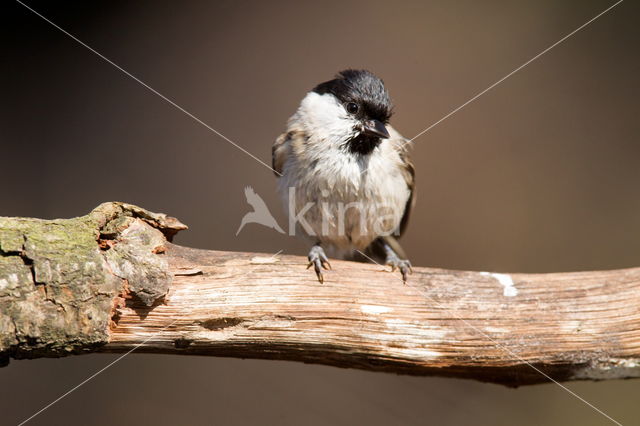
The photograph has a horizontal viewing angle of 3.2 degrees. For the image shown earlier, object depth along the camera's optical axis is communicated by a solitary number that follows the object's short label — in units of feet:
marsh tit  12.43
